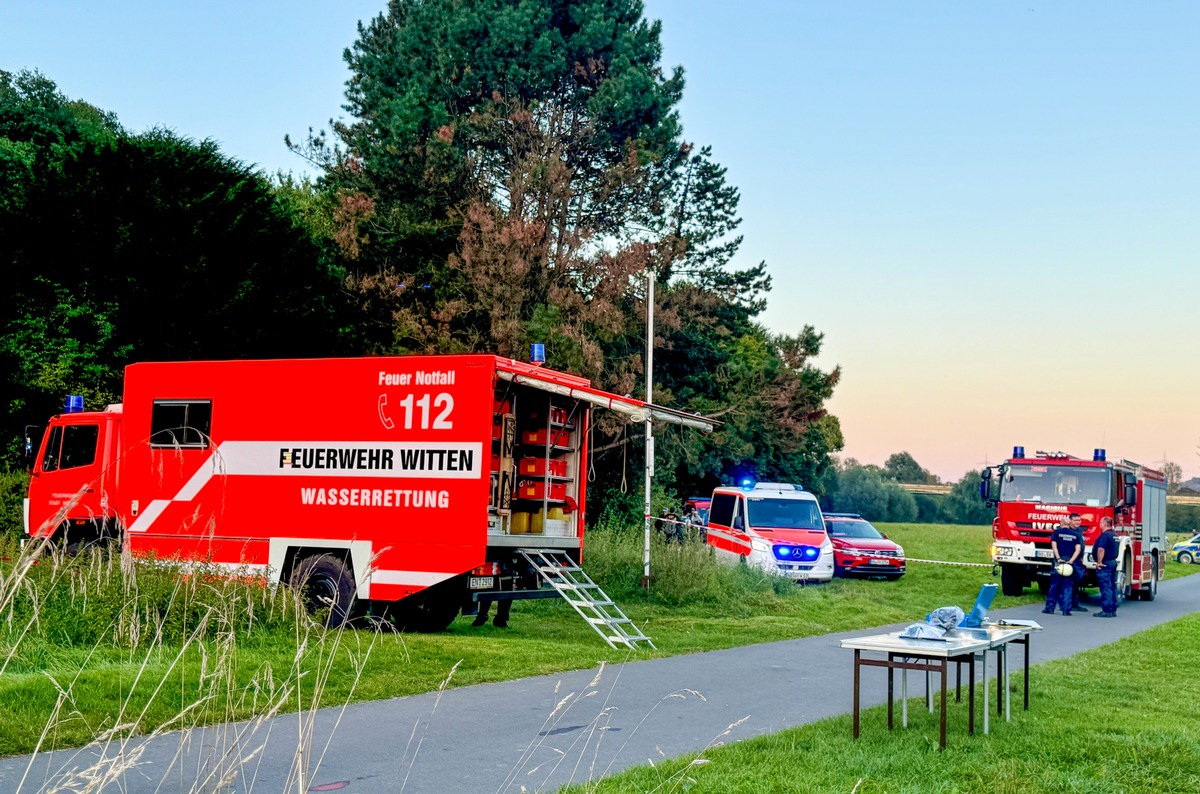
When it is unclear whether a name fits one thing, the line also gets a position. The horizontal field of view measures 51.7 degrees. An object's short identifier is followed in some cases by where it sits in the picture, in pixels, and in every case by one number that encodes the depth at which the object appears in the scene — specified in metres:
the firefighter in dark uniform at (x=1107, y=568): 21.73
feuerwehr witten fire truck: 14.12
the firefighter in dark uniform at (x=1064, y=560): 22.05
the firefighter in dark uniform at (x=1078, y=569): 22.22
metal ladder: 14.39
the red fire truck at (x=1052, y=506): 25.45
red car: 30.11
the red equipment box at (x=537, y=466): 15.92
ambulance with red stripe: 25.04
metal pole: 20.00
